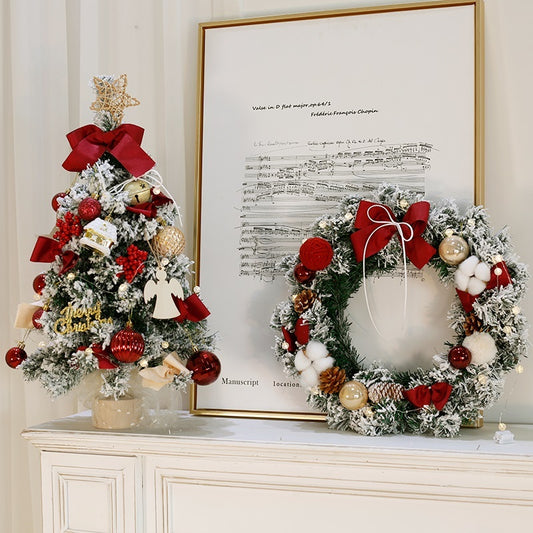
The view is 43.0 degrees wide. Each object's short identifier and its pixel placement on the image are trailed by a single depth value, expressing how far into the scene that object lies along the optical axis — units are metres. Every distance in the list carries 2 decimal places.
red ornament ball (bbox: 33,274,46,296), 1.27
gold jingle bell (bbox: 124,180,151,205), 1.22
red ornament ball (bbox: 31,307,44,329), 1.25
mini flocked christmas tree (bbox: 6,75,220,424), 1.17
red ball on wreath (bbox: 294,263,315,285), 1.27
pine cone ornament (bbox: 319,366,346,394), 1.23
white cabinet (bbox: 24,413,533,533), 1.09
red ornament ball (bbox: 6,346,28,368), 1.26
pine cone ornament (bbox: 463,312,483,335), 1.21
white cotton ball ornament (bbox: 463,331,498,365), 1.19
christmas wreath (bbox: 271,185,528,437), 1.19
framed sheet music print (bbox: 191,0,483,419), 1.33
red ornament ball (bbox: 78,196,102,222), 1.17
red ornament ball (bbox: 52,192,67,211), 1.26
